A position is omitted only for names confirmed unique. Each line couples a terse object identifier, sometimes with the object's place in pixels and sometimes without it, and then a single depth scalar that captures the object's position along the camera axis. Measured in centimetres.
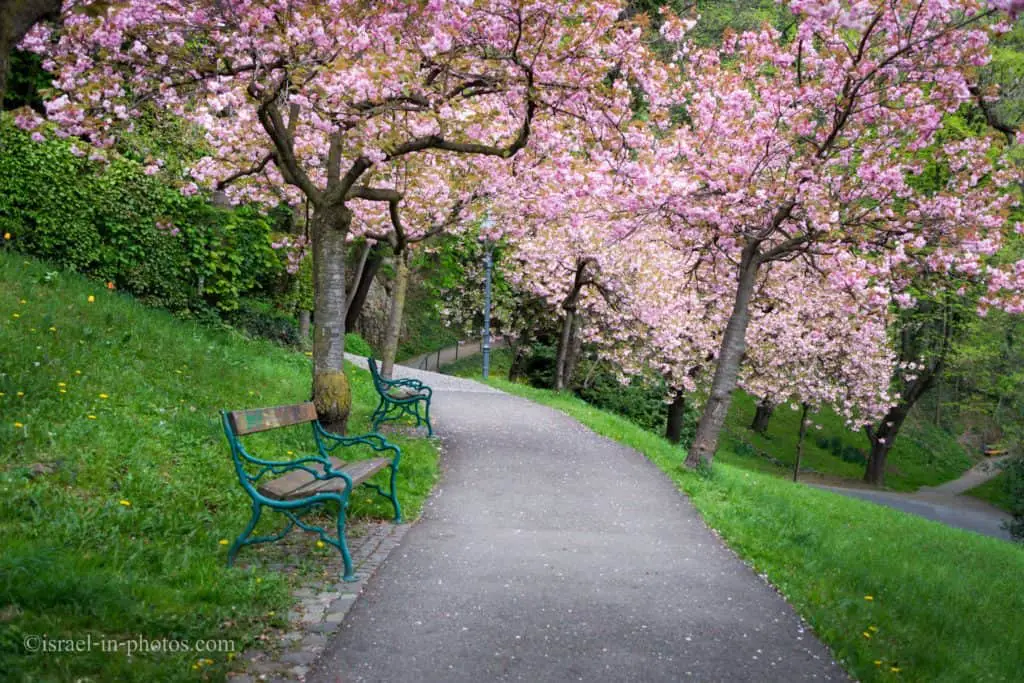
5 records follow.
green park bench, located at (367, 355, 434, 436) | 1236
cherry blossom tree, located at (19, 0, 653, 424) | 832
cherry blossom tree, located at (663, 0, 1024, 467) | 1040
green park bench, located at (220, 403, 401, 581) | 554
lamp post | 2458
